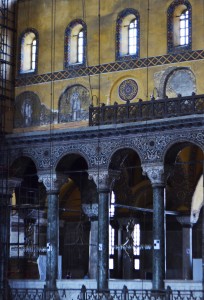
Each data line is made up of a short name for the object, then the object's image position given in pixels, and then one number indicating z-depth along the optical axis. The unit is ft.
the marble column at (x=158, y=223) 90.63
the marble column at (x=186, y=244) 113.50
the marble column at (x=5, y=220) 100.58
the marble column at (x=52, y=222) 97.76
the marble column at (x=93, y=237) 106.63
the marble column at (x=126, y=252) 116.47
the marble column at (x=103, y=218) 94.02
